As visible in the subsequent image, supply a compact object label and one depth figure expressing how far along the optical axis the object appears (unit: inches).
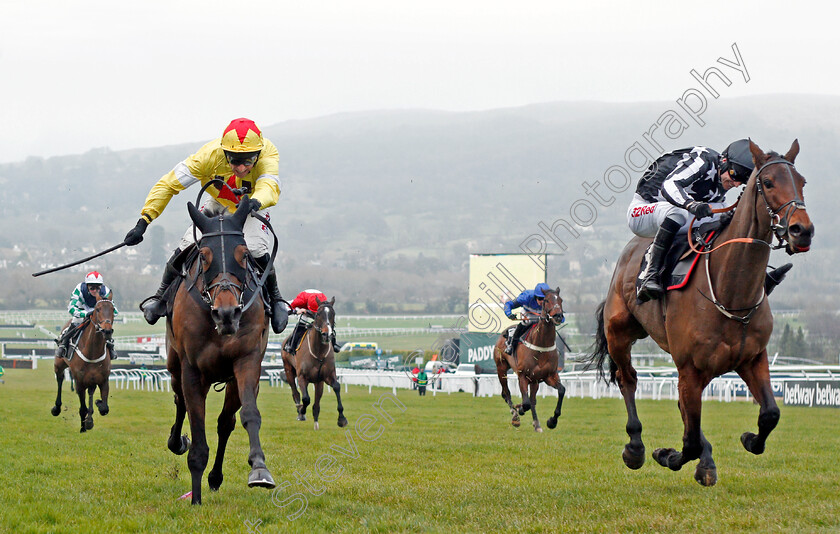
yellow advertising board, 1803.6
